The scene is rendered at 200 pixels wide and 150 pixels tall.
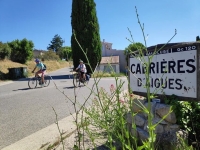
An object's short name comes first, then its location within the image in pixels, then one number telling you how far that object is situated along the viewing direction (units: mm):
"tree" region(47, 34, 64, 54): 99438
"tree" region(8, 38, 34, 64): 31578
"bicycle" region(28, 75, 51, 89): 12159
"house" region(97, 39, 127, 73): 36862
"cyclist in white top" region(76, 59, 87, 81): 12612
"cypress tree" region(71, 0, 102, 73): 22453
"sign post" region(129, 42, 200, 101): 2203
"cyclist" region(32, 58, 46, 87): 11987
